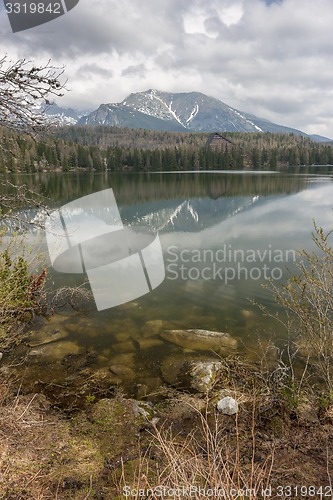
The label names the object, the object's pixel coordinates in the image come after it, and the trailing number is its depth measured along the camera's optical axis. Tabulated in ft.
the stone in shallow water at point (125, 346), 33.09
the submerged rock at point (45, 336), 34.65
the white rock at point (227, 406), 23.26
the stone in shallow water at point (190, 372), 27.22
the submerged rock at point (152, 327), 36.81
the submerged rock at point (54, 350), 31.61
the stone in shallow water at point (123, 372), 28.45
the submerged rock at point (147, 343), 33.70
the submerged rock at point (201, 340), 33.42
